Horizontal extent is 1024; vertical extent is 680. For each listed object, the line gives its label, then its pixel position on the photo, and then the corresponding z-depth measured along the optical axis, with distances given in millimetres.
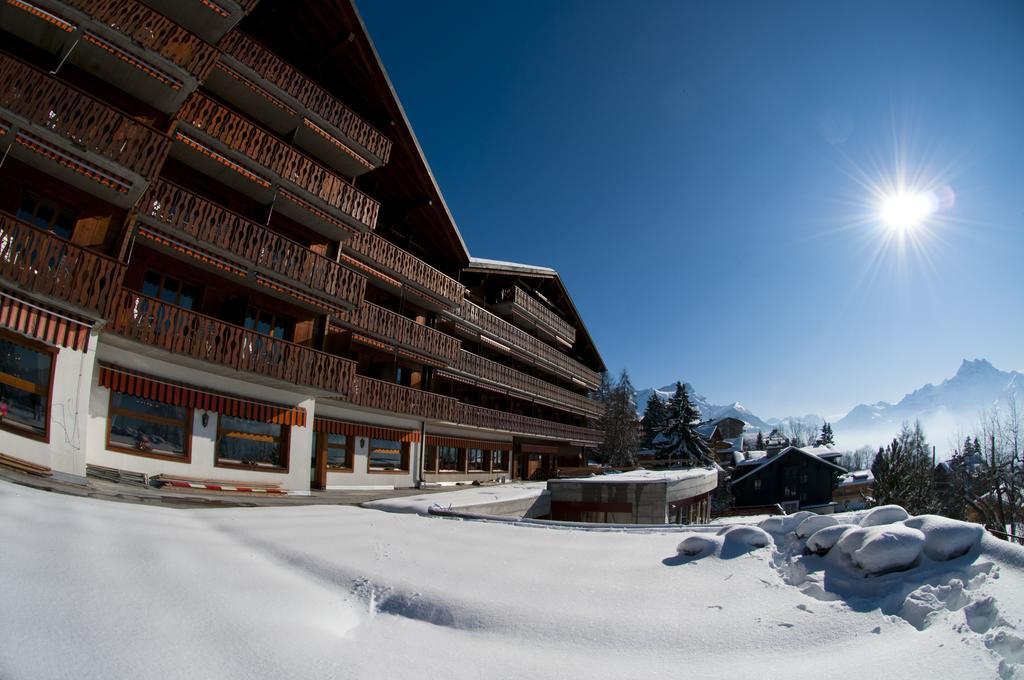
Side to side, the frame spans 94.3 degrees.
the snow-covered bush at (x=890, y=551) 3967
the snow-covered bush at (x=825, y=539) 4641
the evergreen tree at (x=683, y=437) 52562
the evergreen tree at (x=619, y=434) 57344
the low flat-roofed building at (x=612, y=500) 19938
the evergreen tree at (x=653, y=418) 77212
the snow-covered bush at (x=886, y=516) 5117
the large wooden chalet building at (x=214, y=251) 9828
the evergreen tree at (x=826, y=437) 103562
